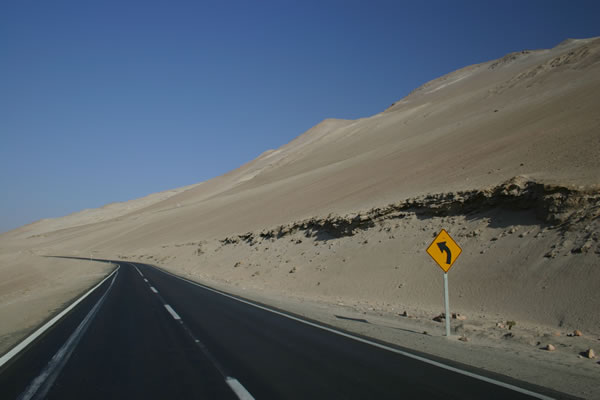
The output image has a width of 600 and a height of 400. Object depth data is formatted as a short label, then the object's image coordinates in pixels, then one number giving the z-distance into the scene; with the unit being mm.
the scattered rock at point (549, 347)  7039
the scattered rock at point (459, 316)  10306
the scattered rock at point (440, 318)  10320
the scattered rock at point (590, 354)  6414
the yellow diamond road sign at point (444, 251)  8469
